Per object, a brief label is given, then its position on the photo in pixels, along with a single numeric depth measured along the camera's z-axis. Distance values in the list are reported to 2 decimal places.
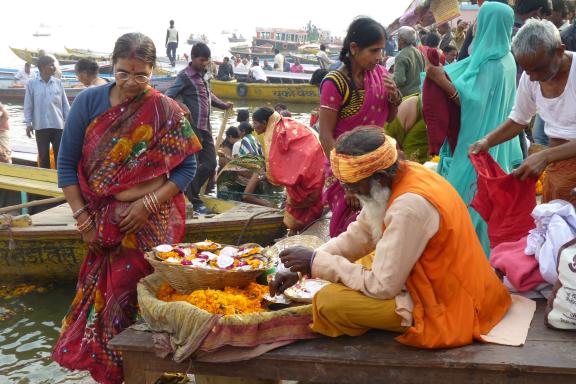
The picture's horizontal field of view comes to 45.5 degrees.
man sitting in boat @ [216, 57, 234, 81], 24.47
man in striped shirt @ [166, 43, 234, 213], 7.73
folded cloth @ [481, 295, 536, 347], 3.00
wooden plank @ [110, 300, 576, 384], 2.83
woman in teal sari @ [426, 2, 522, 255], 4.64
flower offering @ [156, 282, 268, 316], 3.25
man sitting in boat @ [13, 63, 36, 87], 20.78
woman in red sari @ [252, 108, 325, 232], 6.12
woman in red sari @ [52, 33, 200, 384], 3.54
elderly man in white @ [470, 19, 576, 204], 3.54
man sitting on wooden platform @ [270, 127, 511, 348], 2.83
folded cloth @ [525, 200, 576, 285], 3.33
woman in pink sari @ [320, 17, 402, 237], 4.13
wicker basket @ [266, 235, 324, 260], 4.89
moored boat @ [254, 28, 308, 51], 44.50
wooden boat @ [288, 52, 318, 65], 32.94
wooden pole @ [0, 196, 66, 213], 6.55
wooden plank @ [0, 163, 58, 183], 8.26
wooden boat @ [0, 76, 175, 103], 20.78
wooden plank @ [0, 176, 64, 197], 7.71
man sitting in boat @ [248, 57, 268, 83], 24.36
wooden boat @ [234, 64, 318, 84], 24.67
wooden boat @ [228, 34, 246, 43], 56.12
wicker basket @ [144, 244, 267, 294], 3.44
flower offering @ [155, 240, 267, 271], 3.57
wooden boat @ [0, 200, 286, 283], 6.43
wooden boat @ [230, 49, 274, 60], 36.35
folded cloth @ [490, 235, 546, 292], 3.51
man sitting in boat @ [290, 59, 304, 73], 27.81
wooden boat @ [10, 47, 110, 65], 27.69
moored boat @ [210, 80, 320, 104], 22.34
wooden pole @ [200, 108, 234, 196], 9.16
